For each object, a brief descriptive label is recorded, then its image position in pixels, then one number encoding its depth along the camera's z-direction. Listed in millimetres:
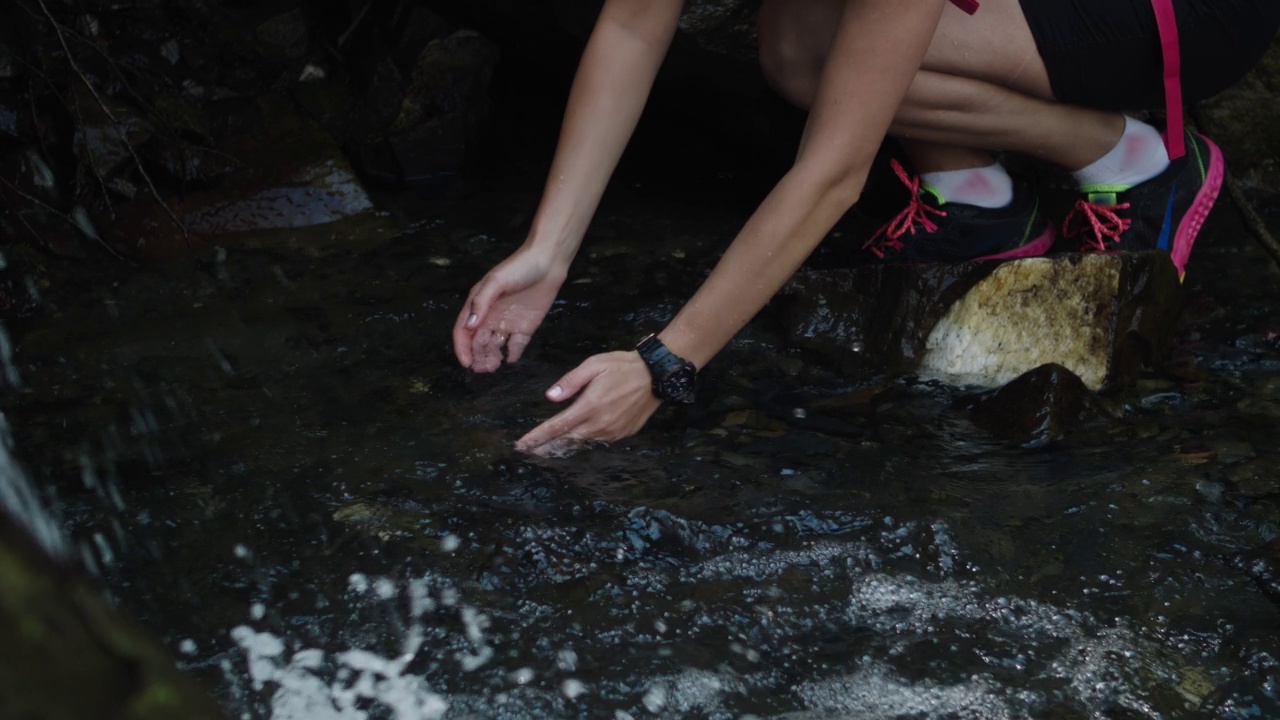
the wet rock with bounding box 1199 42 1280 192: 4016
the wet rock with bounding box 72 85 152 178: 3768
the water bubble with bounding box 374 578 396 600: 1864
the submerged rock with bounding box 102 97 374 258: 3721
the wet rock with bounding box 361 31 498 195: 4414
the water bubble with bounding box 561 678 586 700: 1659
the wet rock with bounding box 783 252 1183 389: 2674
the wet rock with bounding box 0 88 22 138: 3836
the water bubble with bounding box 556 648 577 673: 1709
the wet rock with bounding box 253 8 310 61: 4555
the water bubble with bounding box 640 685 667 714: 1637
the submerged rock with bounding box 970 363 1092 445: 2408
